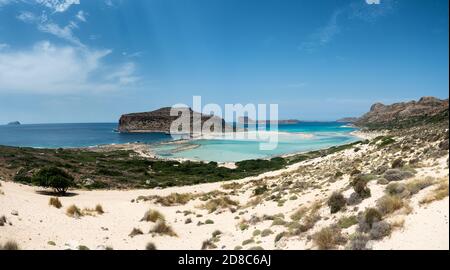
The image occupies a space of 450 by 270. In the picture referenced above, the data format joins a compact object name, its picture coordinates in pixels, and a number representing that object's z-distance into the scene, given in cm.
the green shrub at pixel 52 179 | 2745
